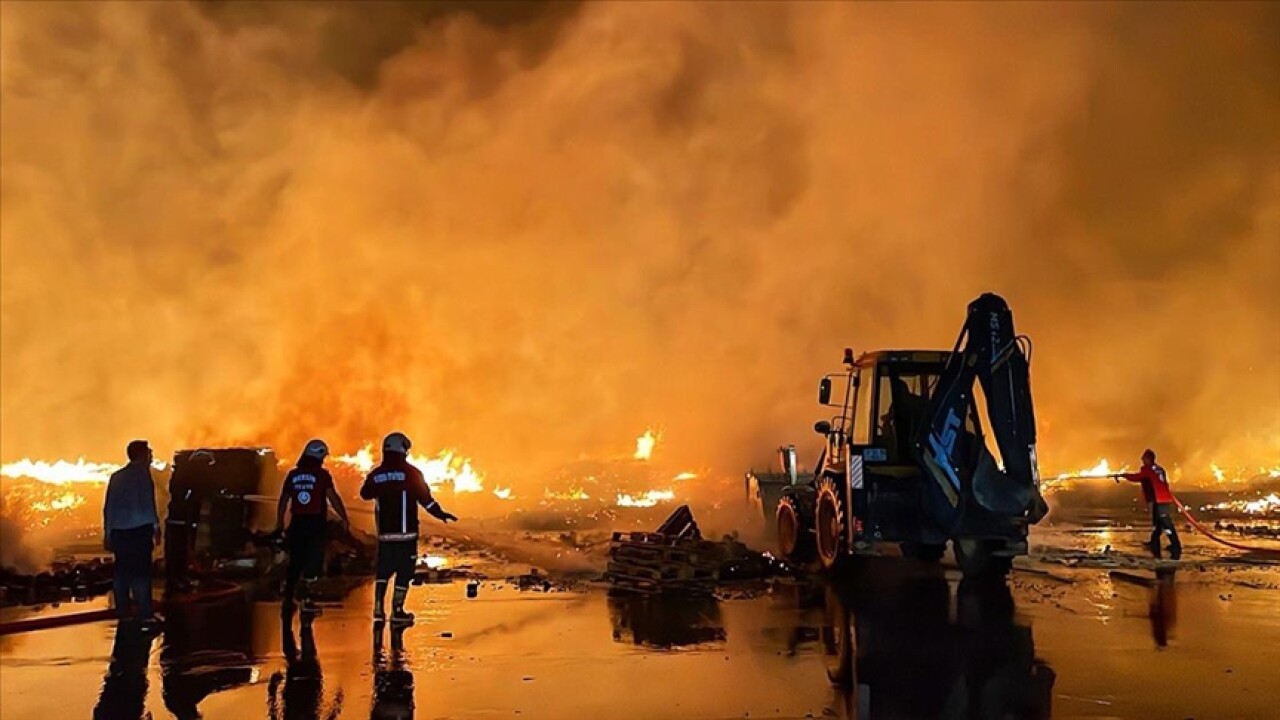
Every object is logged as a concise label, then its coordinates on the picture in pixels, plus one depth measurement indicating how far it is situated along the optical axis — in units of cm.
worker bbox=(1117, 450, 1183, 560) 1569
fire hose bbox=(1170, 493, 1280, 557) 1672
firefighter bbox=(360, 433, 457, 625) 988
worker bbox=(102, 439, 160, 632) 1012
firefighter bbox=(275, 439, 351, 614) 1092
